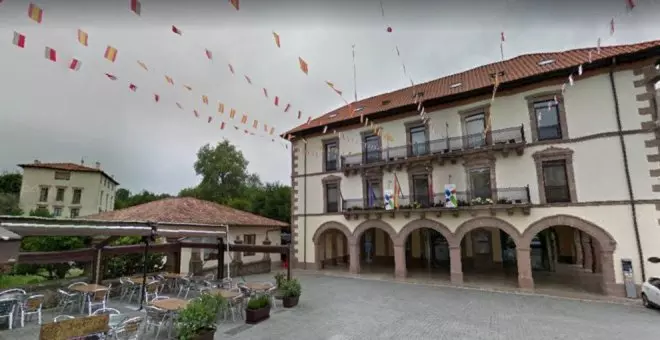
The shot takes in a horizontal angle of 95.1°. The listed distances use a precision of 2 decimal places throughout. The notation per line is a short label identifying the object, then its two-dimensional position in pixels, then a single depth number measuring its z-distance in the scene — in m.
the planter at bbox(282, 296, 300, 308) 10.00
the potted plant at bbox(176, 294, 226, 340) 6.22
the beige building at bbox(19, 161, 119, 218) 36.66
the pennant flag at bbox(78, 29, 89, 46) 6.13
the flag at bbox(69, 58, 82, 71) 6.78
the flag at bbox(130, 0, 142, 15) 5.47
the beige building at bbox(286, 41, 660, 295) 11.18
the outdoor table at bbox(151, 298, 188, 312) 7.04
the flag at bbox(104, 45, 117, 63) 6.76
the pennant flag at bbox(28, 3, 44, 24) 5.20
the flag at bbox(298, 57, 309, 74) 8.53
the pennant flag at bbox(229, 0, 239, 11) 5.85
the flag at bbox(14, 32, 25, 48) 5.65
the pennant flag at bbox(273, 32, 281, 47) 7.41
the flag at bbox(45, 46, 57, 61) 6.21
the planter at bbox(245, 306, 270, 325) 8.38
